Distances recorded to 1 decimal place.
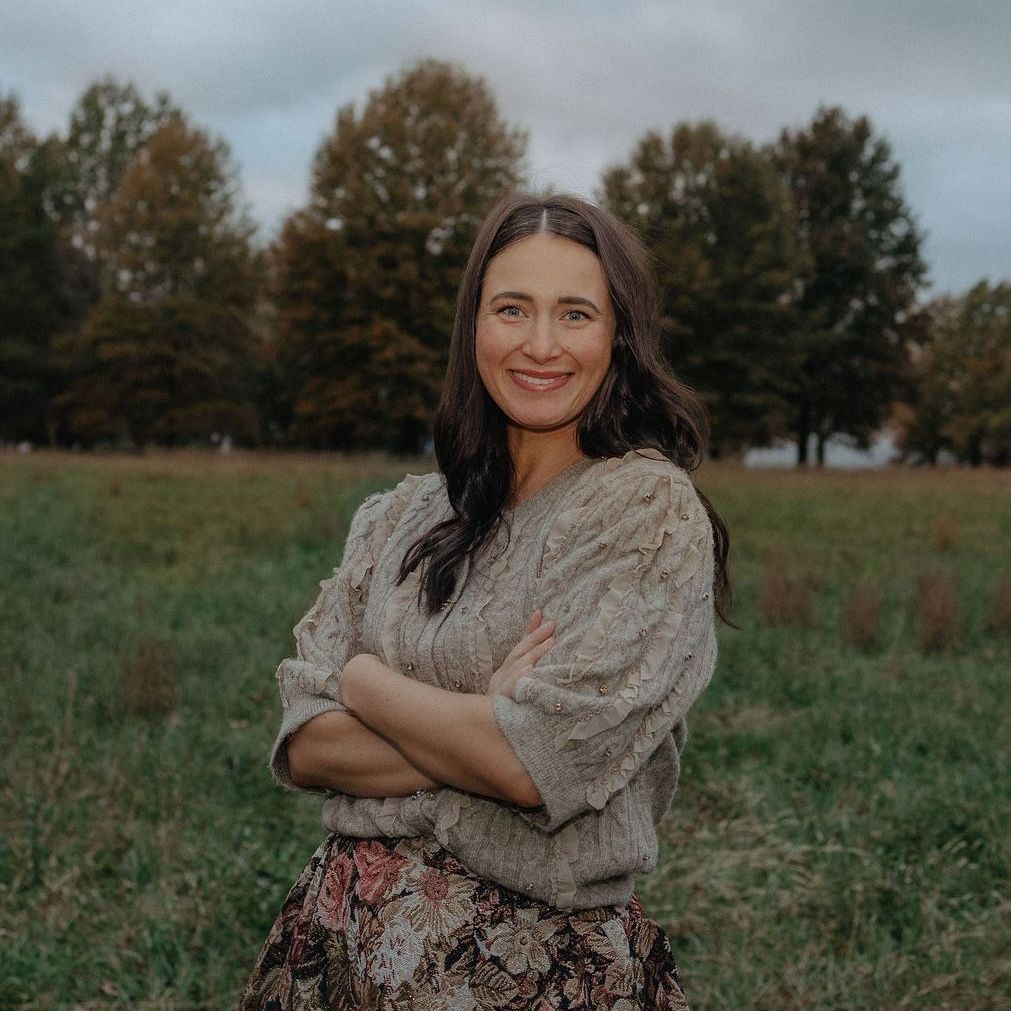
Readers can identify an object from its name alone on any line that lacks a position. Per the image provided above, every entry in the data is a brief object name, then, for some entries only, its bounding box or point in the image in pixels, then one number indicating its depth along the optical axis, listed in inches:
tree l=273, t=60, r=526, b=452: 1428.4
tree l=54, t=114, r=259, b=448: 1542.8
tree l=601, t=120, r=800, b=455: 1526.8
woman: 74.9
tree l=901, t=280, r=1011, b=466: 2121.1
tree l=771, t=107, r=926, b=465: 1776.6
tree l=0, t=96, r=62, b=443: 1699.1
